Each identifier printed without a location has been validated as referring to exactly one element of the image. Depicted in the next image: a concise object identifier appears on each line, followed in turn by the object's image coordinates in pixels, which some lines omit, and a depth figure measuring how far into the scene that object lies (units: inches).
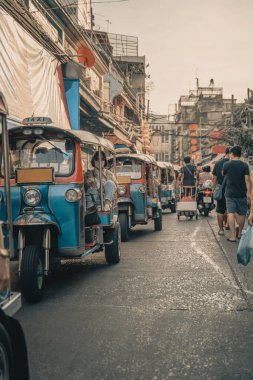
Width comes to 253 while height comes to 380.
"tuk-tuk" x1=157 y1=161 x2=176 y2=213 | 853.8
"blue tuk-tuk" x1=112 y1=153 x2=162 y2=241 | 466.3
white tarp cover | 481.4
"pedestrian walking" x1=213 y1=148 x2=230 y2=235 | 474.0
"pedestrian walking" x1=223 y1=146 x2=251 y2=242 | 418.9
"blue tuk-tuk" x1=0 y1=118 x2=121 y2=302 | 236.5
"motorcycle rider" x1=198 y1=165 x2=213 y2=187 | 724.2
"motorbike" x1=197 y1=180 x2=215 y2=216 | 713.0
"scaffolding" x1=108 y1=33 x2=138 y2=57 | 1802.4
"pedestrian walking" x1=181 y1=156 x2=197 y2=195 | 695.7
